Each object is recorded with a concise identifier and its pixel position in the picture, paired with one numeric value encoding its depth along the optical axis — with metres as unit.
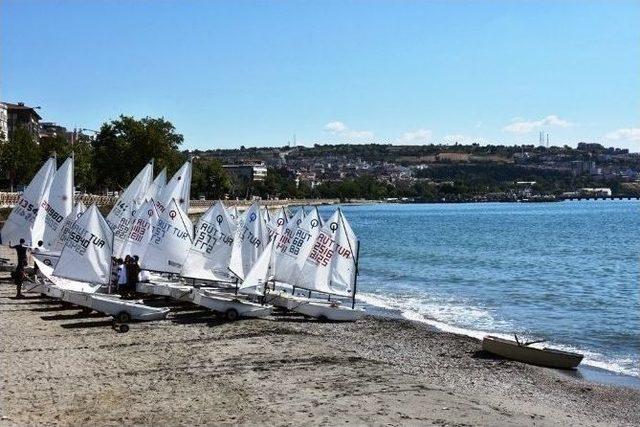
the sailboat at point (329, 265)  22.66
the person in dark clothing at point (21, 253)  22.35
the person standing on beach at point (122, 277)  22.09
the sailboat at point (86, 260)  19.92
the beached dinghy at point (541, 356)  17.69
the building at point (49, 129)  174.88
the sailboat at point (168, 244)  23.61
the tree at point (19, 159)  75.31
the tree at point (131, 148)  88.62
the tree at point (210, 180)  142.80
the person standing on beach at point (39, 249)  24.20
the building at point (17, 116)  123.56
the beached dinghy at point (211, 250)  22.66
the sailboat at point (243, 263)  20.48
